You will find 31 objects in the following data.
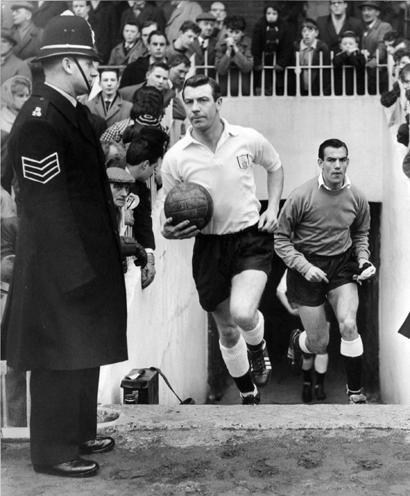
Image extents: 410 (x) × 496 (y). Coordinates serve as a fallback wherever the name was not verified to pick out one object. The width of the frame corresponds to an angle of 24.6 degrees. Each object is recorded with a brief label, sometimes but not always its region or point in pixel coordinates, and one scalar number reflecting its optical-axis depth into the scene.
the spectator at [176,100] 6.84
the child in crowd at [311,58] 6.68
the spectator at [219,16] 7.57
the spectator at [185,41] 7.52
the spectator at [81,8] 7.00
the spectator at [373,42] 6.71
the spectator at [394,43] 6.58
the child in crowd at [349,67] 6.64
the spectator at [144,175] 6.12
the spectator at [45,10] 6.11
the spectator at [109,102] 6.31
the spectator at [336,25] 7.01
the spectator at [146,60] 6.96
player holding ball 5.82
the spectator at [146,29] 7.46
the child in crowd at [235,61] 6.77
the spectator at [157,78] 6.90
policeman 4.23
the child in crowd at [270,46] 6.88
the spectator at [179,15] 7.86
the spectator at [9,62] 5.95
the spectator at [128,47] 7.18
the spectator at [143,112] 6.23
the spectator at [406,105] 6.41
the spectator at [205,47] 7.36
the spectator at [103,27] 7.11
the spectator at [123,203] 5.42
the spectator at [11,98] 5.29
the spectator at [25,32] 6.08
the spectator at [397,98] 6.52
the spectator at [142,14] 7.64
